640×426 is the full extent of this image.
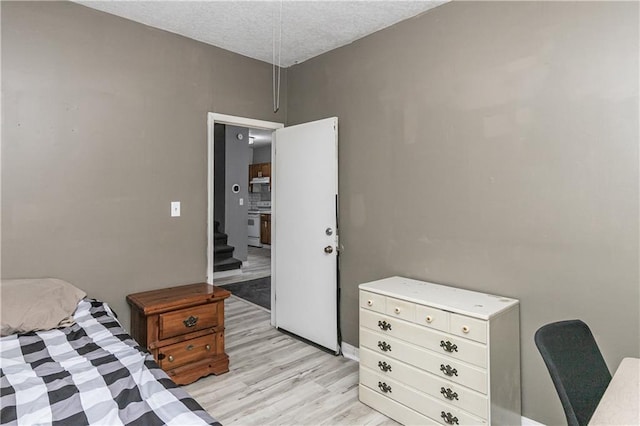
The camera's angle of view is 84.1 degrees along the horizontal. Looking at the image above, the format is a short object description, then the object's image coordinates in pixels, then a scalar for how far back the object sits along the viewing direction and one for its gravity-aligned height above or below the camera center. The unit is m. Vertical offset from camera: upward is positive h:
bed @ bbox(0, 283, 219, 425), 1.20 -0.68
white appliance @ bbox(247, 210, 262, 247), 9.91 -0.47
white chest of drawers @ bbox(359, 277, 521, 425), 1.91 -0.84
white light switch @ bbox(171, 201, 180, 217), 3.05 +0.04
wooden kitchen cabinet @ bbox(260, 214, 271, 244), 9.68 -0.43
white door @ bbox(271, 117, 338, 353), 3.21 -0.17
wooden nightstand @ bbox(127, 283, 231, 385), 2.53 -0.86
